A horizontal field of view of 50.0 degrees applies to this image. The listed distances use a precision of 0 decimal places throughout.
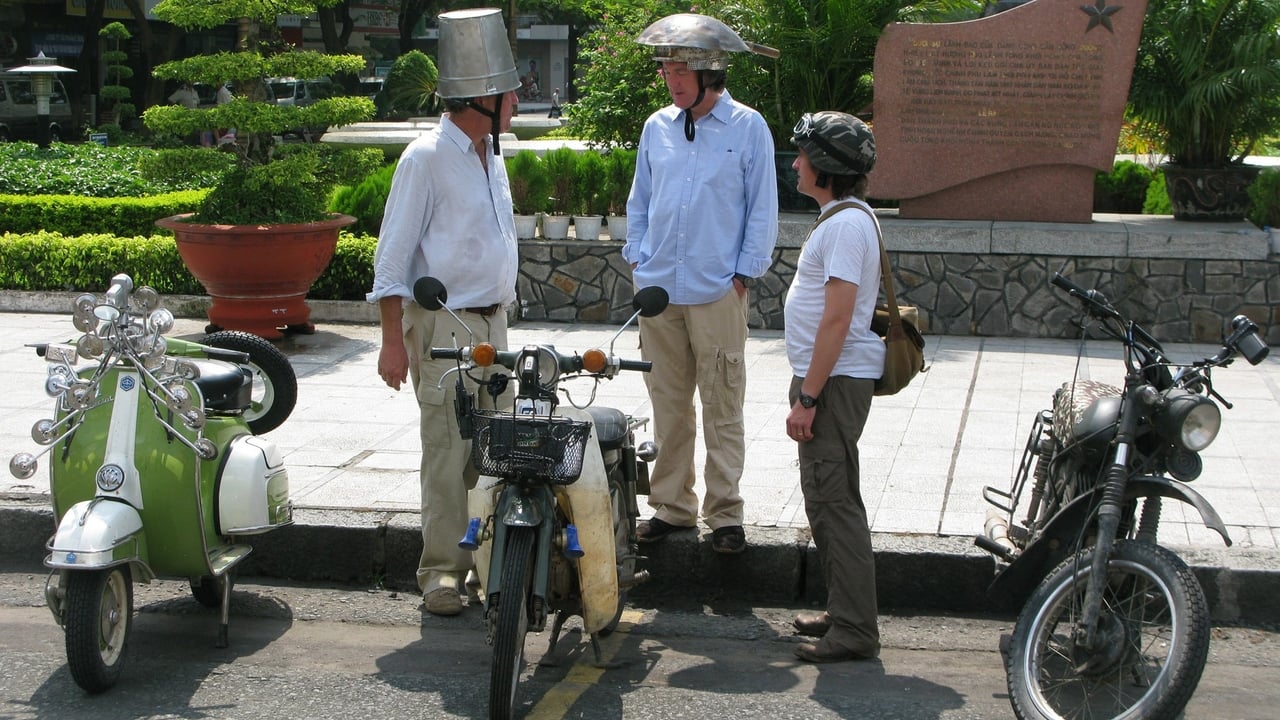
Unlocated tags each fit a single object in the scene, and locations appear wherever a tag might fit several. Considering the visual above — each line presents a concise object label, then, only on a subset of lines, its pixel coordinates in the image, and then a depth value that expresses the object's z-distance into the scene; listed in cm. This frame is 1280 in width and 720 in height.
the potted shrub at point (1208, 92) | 926
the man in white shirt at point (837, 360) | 420
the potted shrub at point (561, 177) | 1036
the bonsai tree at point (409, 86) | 3148
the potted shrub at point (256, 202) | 877
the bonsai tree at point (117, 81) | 2892
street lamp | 2662
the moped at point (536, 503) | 384
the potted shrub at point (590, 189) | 1040
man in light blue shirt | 502
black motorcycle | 362
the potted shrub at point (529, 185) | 1029
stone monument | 930
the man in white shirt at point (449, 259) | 471
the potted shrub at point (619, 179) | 1035
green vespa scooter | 403
